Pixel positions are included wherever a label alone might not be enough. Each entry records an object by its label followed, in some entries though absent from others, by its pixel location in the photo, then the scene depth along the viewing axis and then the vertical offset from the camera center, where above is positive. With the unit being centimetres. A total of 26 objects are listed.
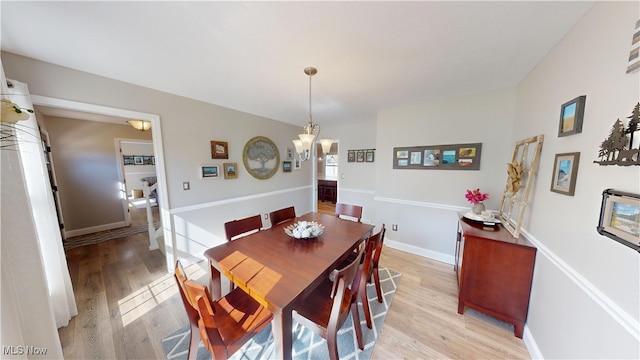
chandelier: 184 +26
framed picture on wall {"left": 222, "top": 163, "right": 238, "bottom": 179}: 304 -10
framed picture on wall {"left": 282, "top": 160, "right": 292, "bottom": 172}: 410 -5
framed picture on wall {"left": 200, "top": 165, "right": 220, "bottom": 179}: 276 -11
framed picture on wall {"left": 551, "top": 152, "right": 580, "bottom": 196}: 114 -8
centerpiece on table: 177 -65
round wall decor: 338 +12
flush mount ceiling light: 297 +65
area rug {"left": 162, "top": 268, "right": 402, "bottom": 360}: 147 -150
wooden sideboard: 159 -100
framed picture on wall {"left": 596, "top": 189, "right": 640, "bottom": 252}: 76 -25
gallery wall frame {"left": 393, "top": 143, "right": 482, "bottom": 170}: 252 +7
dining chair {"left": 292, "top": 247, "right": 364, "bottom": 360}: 114 -106
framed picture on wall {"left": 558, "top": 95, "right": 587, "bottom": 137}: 112 +28
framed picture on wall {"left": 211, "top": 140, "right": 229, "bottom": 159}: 286 +23
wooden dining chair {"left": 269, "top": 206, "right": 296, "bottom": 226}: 231 -67
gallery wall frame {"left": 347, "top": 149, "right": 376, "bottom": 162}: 384 +16
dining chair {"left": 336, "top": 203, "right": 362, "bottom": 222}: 250 -65
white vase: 212 -53
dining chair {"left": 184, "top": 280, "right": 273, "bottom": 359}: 97 -103
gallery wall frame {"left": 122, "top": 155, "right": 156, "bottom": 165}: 564 +16
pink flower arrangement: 211 -40
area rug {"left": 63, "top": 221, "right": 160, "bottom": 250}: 333 -136
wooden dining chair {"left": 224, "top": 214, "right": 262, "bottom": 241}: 189 -67
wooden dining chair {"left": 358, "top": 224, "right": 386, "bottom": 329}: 149 -84
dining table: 107 -74
